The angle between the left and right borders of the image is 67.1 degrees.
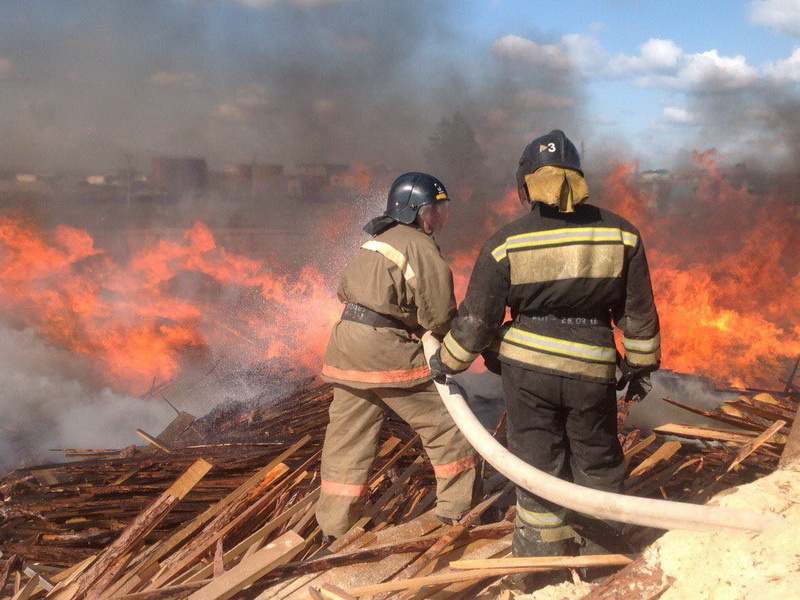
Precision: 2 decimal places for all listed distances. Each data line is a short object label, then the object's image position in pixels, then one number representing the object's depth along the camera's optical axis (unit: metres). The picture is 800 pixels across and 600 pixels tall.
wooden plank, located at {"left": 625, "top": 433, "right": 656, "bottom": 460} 4.35
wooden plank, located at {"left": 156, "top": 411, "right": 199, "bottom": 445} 6.30
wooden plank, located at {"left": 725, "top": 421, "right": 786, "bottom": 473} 3.71
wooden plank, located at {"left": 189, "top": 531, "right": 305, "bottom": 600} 3.03
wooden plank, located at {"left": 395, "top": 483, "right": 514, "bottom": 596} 3.29
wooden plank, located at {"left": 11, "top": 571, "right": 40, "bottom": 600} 3.55
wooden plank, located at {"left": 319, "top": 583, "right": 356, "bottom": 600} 2.67
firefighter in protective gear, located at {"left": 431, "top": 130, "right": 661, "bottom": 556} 2.77
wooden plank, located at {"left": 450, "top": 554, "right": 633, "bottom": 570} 2.64
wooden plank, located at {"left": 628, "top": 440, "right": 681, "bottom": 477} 4.20
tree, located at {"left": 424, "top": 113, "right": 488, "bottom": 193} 17.19
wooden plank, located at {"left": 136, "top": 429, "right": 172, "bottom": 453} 5.33
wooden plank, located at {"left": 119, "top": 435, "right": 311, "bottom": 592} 3.71
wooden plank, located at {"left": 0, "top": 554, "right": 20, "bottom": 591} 3.89
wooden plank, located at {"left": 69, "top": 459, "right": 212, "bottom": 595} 3.58
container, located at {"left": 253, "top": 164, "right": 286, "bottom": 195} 20.03
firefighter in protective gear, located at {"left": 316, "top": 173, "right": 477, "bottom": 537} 3.60
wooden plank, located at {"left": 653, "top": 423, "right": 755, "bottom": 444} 4.03
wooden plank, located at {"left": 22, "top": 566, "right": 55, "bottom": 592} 3.69
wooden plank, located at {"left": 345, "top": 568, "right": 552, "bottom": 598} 2.78
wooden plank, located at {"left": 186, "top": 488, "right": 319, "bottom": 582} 3.38
